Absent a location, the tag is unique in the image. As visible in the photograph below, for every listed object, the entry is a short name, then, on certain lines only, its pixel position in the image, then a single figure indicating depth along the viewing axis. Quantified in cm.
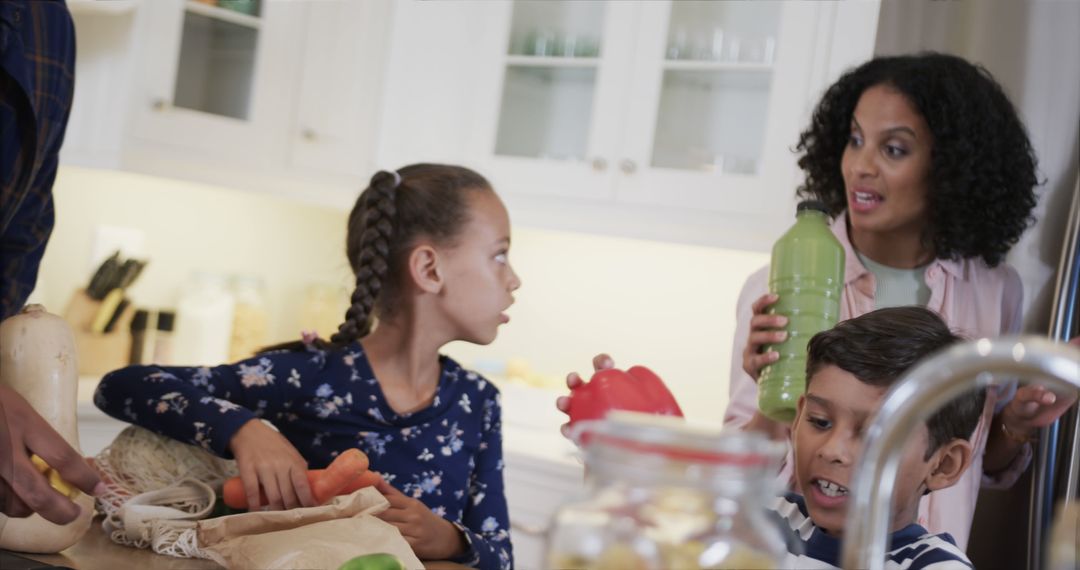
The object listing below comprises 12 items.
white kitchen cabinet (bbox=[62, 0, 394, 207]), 250
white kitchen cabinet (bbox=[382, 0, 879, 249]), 252
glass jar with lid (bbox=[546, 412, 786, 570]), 51
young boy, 109
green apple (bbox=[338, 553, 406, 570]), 74
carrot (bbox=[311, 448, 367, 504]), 103
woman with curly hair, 164
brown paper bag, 85
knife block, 263
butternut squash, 95
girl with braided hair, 138
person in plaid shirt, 83
